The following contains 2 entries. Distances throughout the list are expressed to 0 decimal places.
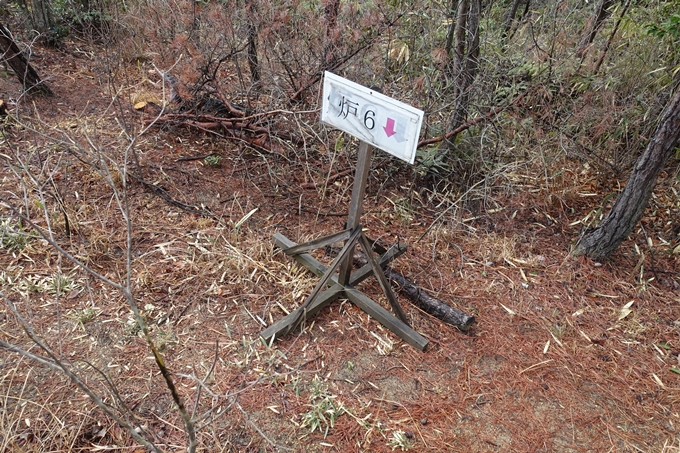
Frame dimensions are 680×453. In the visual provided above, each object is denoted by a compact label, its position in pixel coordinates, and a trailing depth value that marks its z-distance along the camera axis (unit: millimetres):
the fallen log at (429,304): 2531
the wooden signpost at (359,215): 1993
